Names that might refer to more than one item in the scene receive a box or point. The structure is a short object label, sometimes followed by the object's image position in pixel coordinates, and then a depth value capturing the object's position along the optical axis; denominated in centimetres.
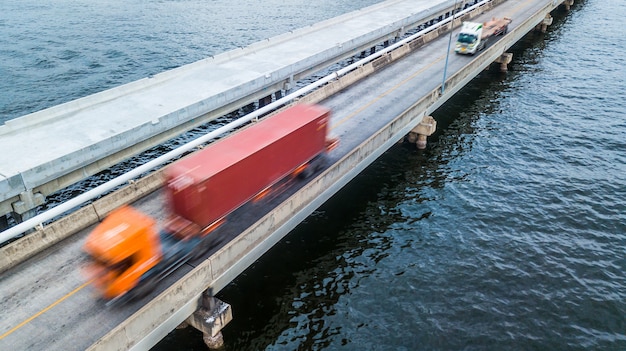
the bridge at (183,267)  1682
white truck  4525
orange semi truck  1794
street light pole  3578
